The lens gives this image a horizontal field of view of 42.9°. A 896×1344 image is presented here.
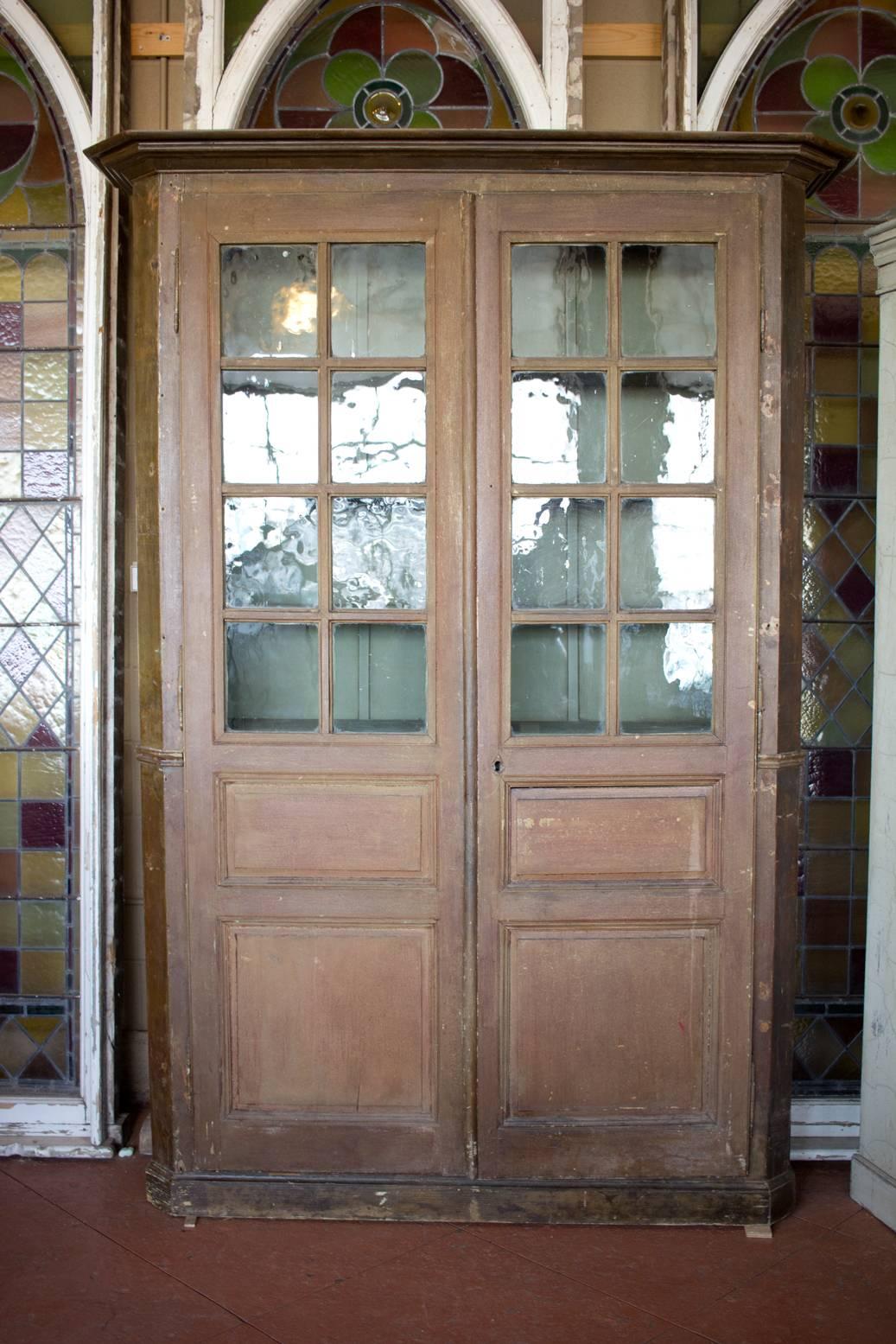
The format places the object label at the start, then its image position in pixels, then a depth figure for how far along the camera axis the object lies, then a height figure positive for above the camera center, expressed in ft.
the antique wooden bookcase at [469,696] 8.89 -0.52
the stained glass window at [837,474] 10.64 +1.46
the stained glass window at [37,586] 10.75 +0.43
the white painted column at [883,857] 9.46 -1.91
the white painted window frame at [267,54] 10.57 +5.29
